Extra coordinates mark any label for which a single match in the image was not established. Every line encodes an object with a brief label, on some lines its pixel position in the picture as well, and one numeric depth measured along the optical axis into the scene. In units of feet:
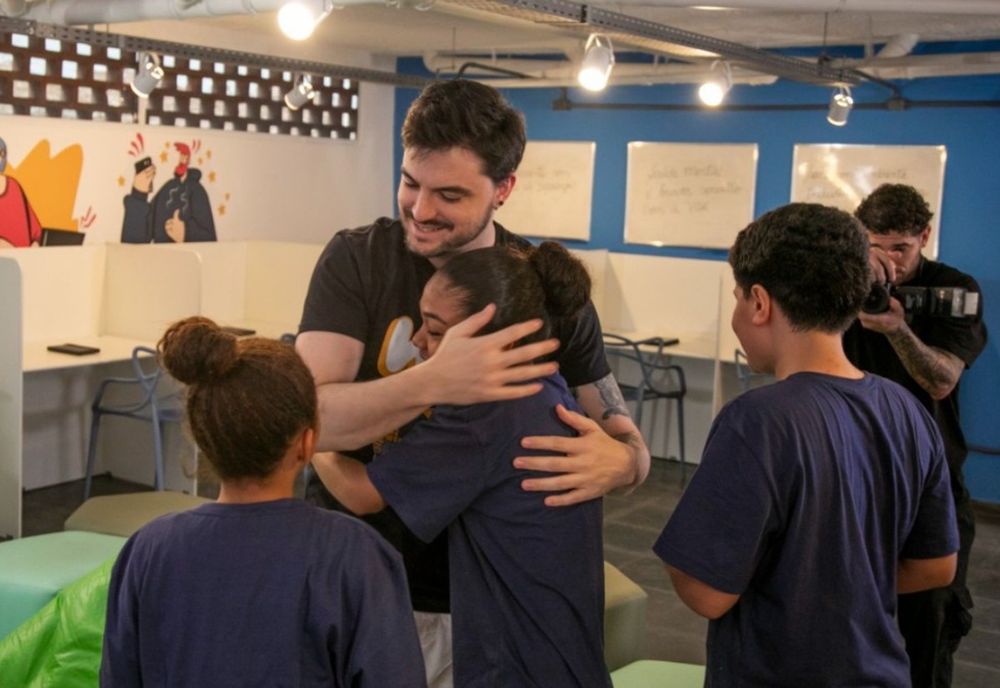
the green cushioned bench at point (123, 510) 13.25
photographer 8.25
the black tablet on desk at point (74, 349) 18.18
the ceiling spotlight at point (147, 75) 19.01
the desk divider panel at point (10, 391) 16.02
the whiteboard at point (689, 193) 23.82
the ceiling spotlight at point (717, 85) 18.83
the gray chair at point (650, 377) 21.58
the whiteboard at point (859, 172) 21.70
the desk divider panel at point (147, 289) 19.48
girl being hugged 5.07
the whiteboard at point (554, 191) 25.91
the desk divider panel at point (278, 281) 22.43
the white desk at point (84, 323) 19.42
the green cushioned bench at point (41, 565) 9.96
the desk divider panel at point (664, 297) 23.44
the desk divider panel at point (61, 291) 19.33
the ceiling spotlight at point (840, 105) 19.19
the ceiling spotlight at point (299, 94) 22.91
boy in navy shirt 5.02
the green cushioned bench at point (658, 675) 9.64
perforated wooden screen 19.81
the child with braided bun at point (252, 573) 4.54
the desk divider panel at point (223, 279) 22.31
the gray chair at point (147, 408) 17.69
